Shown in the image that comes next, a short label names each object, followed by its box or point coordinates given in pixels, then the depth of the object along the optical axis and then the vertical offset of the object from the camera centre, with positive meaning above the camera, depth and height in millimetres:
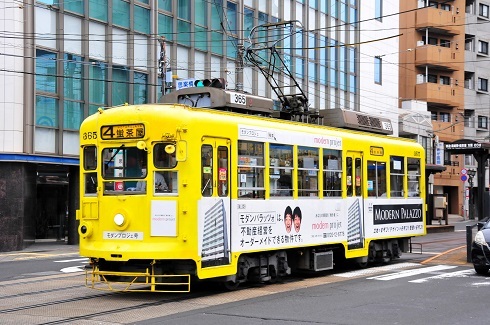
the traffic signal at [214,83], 15078 +2231
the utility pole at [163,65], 26758 +4740
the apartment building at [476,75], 64188 +10334
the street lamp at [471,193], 55781 -61
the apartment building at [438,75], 58938 +9621
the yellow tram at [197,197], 12320 -89
